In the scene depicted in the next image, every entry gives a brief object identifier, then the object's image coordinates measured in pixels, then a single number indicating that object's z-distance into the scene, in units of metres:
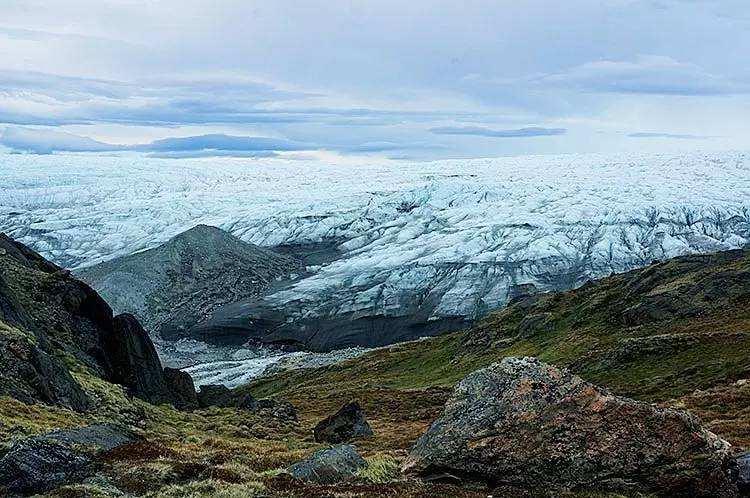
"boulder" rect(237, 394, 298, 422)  57.38
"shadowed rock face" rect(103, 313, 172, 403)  54.69
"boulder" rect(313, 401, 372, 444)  43.44
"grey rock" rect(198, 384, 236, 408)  63.66
